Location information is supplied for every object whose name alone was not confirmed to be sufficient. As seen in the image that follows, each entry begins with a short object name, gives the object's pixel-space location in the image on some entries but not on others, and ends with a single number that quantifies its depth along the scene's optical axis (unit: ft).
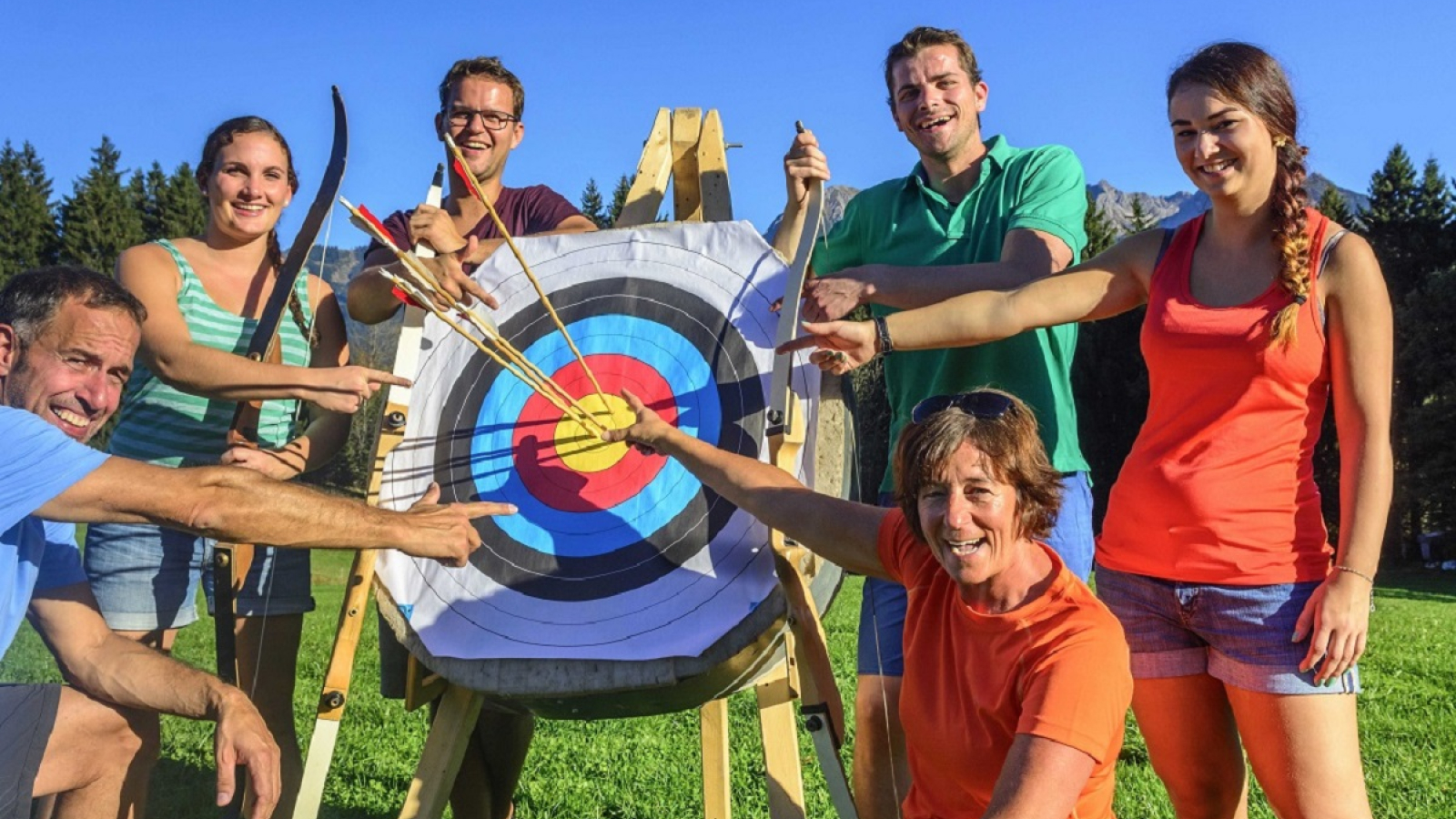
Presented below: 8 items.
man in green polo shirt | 8.52
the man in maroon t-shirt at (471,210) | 9.56
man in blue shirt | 6.90
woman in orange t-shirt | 5.76
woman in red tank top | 6.90
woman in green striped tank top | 8.97
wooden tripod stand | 7.80
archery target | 8.68
